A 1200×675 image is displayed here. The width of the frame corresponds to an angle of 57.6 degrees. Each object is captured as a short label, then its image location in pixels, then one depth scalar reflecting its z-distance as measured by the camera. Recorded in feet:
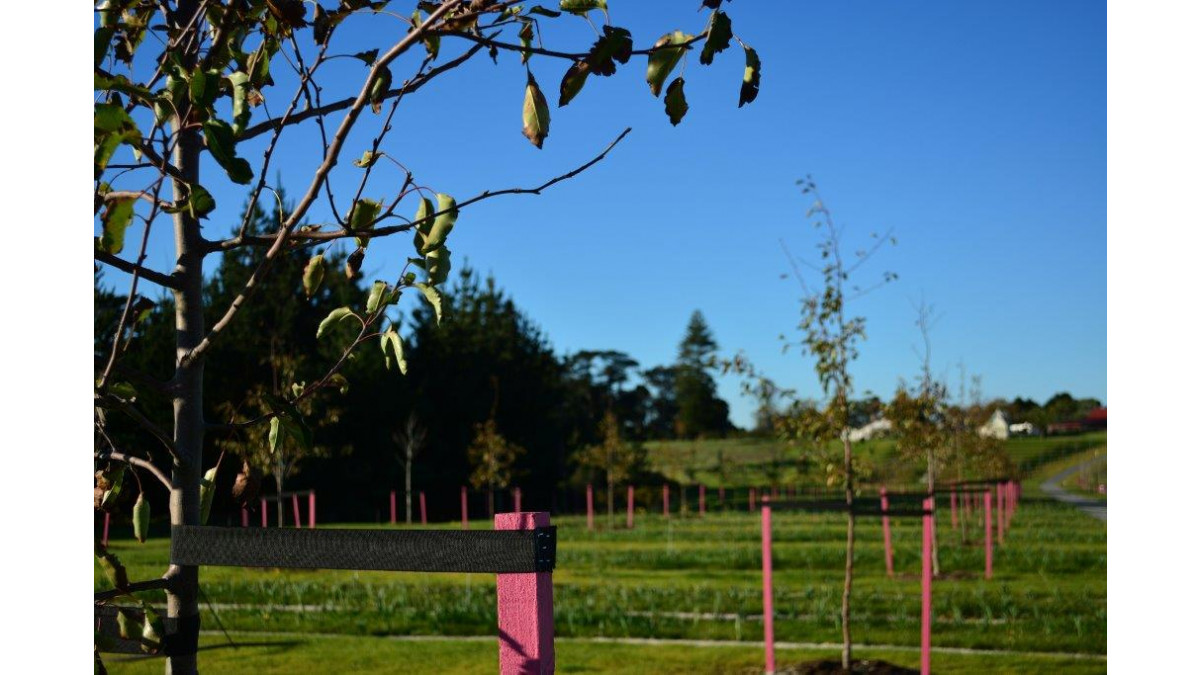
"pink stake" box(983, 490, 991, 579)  32.82
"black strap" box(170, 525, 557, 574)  5.37
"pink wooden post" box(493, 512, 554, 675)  5.47
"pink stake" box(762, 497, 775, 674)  17.26
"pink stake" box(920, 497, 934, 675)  16.70
